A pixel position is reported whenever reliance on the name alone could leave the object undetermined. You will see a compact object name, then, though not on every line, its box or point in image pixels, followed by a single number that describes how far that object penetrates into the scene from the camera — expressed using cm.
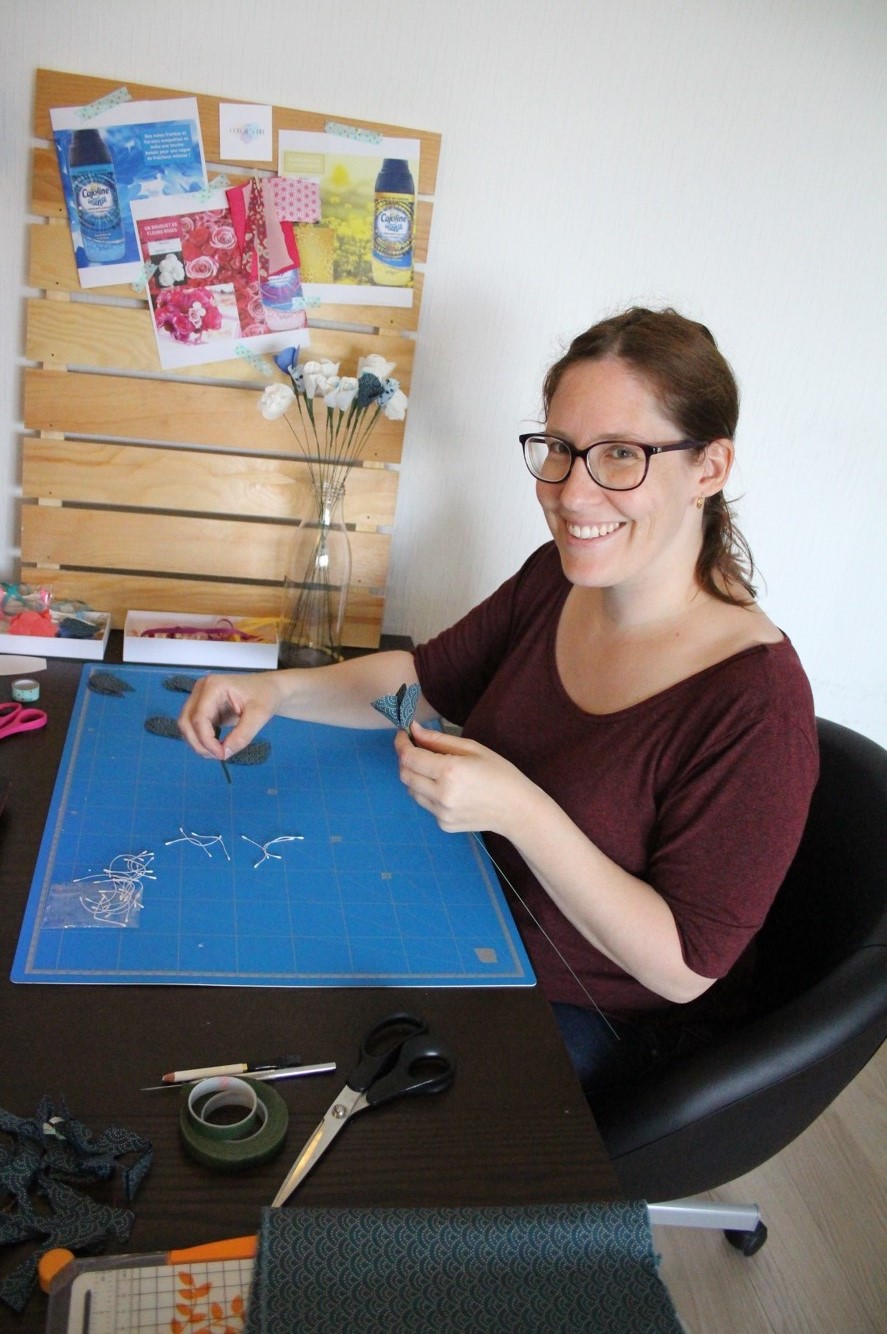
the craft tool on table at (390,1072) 85
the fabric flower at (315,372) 175
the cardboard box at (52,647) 168
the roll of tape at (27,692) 148
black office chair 114
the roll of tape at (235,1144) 80
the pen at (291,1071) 89
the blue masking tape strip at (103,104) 165
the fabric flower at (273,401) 173
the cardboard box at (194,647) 173
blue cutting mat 102
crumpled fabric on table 72
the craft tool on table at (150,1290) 68
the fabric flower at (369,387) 174
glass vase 187
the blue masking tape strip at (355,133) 172
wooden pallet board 176
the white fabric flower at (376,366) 176
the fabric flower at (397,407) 180
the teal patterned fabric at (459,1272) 70
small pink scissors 139
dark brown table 80
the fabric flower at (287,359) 177
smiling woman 109
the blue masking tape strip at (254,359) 182
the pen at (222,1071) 87
